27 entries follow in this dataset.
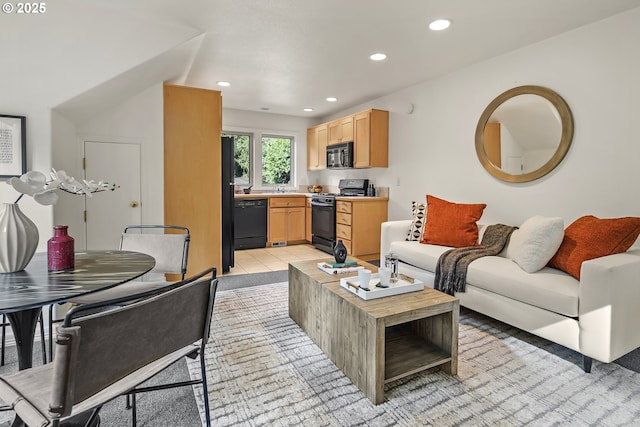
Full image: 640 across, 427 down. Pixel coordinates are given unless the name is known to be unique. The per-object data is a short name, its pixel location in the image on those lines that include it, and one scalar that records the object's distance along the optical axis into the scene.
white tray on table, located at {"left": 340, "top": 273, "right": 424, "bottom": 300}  1.94
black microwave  5.27
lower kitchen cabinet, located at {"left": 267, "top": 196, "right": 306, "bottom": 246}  5.81
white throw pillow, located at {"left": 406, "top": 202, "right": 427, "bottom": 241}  3.70
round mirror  2.97
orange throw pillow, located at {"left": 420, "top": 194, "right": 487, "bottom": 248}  3.25
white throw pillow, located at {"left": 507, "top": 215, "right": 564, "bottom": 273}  2.39
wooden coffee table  1.70
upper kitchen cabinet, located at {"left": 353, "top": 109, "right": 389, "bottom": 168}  4.88
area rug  1.59
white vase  1.43
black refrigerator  4.03
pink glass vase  1.54
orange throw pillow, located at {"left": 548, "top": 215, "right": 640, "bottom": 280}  2.18
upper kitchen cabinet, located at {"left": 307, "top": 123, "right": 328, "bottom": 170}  6.03
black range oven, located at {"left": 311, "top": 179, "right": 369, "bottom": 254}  5.20
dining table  1.15
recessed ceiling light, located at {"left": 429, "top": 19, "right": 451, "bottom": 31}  2.70
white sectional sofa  1.87
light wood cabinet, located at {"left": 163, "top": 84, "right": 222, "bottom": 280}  3.64
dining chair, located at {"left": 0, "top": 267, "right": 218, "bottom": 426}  0.89
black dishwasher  5.55
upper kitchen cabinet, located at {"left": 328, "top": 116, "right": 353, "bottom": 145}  5.32
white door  3.21
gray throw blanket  2.74
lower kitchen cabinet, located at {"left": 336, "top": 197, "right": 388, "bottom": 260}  4.82
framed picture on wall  2.35
